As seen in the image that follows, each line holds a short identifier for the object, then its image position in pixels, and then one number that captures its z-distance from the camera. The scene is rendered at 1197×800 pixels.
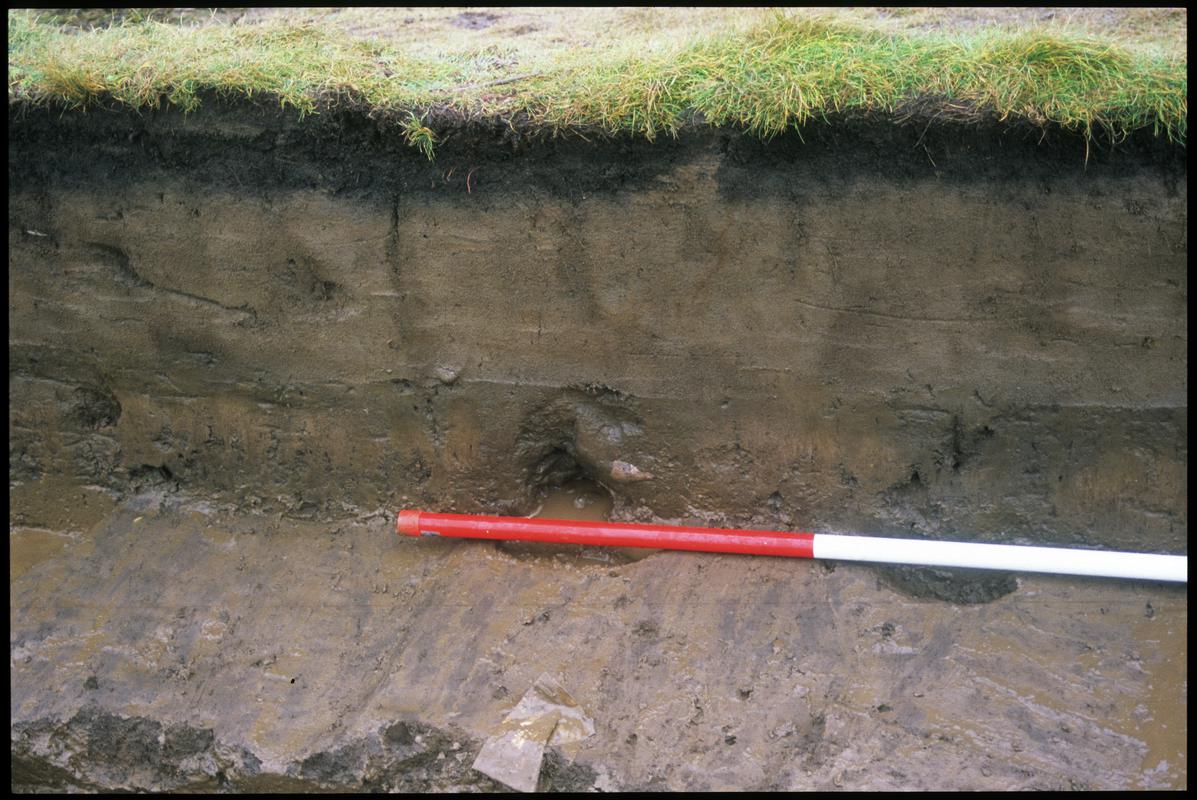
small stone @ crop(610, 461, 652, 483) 3.01
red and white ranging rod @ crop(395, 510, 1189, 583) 2.67
